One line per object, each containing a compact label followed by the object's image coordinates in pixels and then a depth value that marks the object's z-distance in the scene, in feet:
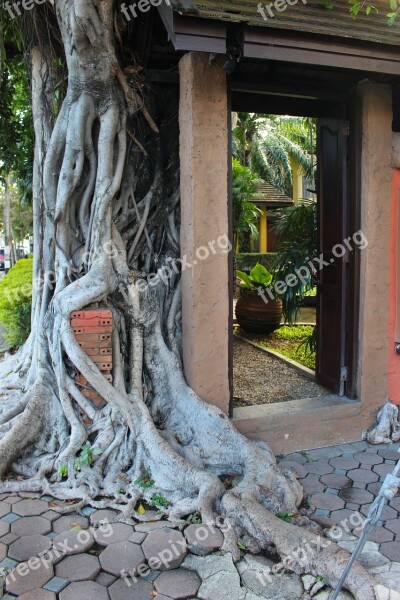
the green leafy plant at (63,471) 12.55
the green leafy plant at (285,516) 10.85
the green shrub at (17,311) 25.45
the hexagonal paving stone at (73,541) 9.98
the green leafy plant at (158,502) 11.53
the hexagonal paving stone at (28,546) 9.80
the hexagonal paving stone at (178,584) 8.87
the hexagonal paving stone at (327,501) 11.96
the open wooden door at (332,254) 16.29
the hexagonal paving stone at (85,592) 8.71
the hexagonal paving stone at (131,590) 8.75
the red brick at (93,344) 13.73
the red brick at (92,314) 13.67
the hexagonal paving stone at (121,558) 9.46
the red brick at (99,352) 13.75
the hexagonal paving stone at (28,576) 8.87
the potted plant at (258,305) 29.32
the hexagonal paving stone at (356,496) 12.21
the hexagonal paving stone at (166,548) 9.68
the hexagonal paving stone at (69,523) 10.75
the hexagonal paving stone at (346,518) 11.17
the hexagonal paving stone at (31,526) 10.59
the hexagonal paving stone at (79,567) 9.24
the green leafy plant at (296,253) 22.22
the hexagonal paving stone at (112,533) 10.32
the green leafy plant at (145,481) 12.14
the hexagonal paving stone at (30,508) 11.30
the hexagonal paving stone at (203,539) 9.95
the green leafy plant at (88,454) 12.70
